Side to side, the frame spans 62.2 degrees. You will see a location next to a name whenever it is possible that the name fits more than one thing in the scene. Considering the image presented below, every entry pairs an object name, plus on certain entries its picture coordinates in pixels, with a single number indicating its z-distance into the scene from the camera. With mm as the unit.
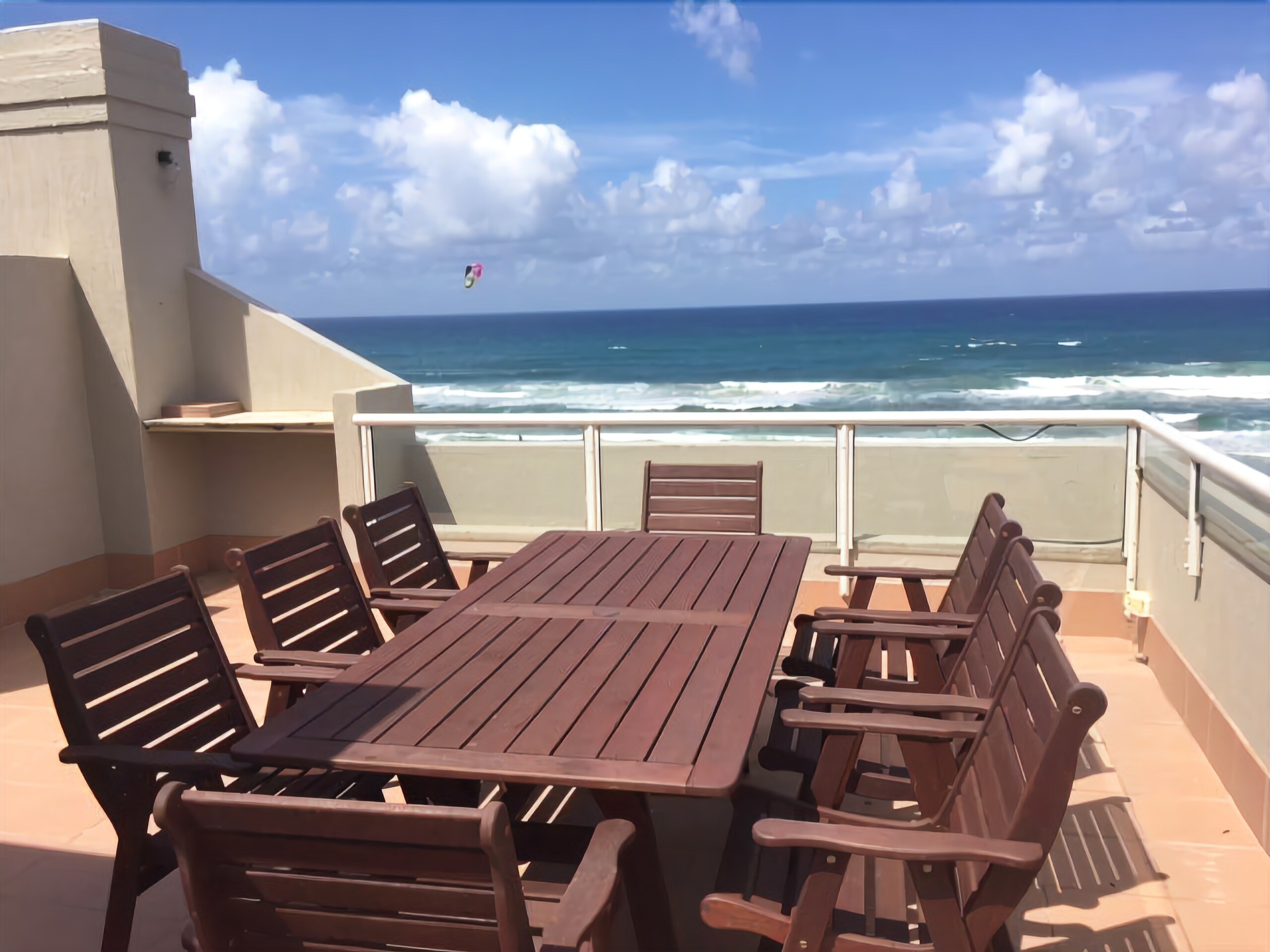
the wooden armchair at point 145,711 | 2254
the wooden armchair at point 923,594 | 3104
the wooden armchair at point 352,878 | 1413
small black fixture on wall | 6430
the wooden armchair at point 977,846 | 1705
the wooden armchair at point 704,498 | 4637
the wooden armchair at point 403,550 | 3664
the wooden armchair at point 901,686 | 2350
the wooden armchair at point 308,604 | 2963
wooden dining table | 1985
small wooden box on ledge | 6348
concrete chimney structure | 5930
